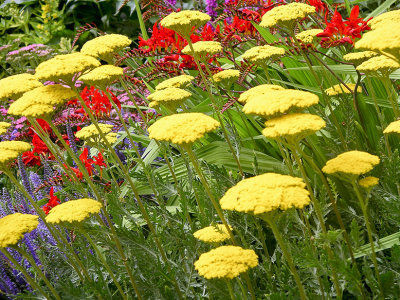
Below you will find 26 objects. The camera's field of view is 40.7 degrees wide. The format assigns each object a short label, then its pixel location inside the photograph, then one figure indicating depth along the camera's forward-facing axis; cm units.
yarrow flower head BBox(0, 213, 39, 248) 101
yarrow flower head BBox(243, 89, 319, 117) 82
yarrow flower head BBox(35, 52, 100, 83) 102
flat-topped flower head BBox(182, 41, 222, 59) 128
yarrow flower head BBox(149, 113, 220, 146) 85
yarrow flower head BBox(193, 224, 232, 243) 96
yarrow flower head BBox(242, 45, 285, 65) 120
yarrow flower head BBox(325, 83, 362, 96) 143
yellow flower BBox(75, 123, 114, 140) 137
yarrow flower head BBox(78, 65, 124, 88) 116
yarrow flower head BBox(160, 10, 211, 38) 116
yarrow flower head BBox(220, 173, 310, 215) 76
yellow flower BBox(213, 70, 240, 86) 131
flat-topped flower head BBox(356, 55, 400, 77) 109
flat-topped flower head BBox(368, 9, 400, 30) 101
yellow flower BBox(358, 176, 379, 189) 94
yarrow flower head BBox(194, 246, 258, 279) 82
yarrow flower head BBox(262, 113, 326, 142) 80
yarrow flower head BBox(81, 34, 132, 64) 122
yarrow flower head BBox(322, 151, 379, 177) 89
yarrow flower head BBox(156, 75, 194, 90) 132
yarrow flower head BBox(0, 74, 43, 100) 112
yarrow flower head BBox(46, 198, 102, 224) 100
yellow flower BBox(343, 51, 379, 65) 126
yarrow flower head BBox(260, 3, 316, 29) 112
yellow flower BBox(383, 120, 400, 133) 93
